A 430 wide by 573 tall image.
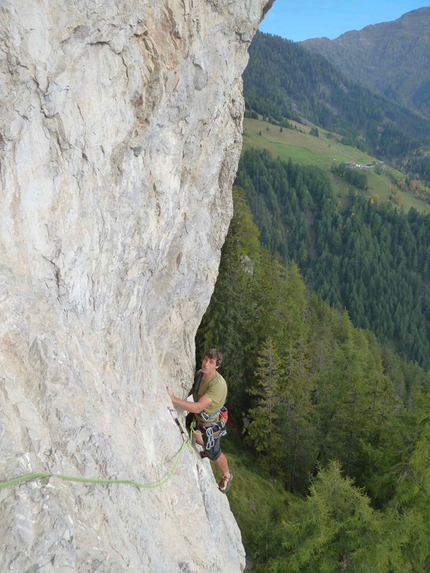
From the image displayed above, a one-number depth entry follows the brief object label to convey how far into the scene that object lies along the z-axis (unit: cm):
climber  928
